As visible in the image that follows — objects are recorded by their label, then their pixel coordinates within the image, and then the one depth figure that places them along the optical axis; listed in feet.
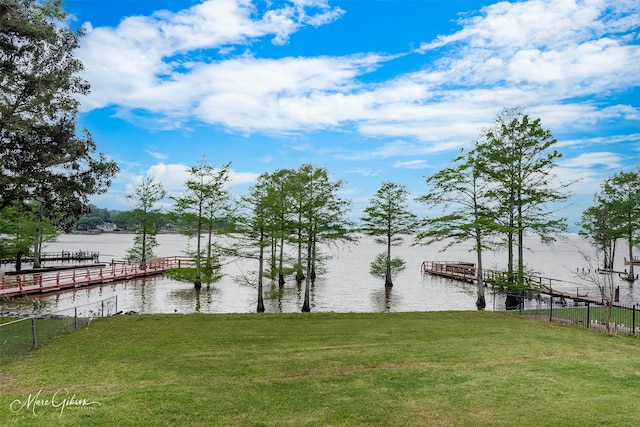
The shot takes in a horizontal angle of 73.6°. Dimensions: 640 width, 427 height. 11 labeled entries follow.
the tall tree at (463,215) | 91.66
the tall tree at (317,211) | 87.71
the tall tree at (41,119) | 44.78
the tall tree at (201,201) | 121.70
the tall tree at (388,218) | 136.26
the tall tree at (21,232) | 141.69
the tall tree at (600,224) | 150.45
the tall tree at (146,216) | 161.80
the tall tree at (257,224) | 80.59
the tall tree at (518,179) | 86.22
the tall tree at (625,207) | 151.33
